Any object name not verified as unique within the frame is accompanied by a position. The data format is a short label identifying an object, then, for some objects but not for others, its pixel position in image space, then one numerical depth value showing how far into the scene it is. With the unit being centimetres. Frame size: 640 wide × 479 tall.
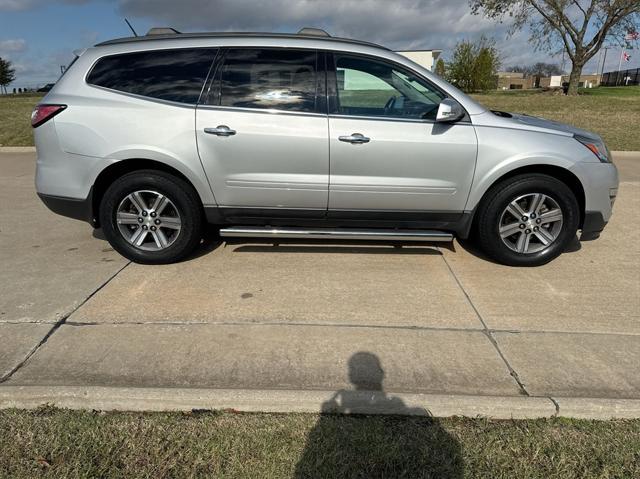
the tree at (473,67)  4162
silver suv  399
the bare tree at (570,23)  2711
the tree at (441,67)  4586
